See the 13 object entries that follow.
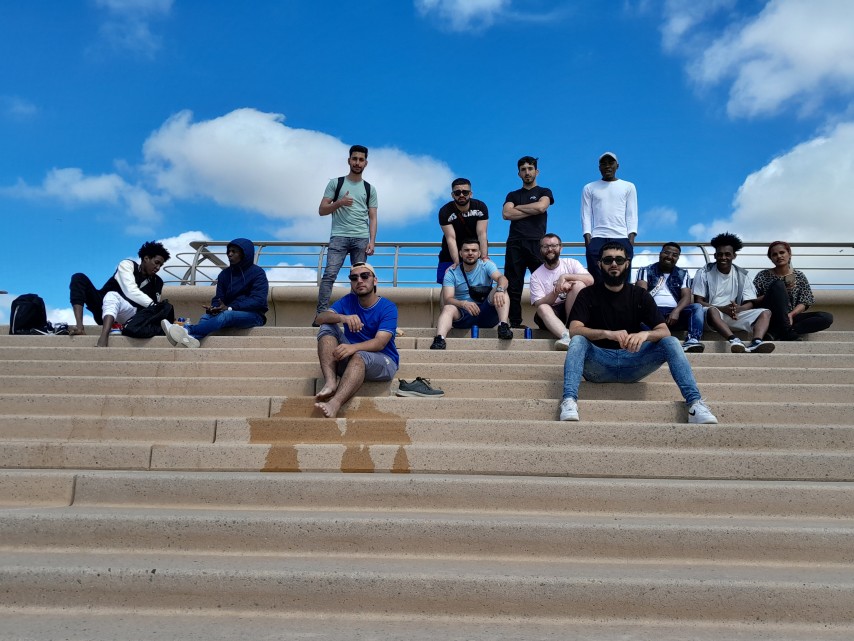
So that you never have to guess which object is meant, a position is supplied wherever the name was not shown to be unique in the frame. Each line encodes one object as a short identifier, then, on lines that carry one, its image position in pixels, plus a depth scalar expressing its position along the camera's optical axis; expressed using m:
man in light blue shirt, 6.43
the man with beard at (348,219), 7.38
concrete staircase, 2.83
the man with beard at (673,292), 6.60
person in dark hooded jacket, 6.81
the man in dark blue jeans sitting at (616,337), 4.70
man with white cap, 6.90
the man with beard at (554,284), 6.36
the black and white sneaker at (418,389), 4.93
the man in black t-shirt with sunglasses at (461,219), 7.05
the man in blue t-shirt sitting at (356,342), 4.73
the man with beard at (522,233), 6.98
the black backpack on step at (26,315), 7.47
